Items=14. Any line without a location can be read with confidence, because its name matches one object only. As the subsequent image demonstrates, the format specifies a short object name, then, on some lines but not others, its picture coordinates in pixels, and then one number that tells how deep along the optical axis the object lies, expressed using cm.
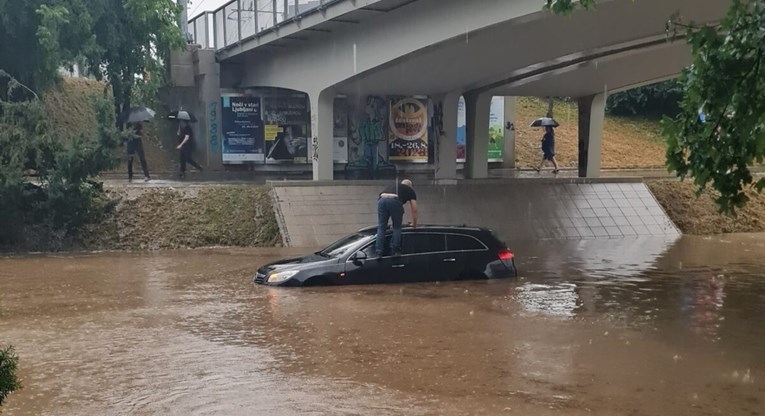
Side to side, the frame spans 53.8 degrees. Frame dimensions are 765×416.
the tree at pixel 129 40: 2262
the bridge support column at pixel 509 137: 3434
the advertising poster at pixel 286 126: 2823
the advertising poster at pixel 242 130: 2794
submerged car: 1210
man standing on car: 1247
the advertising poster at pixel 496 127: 3388
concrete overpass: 1656
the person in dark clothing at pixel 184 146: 2394
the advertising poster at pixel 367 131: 2941
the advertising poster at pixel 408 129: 2995
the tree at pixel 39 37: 1977
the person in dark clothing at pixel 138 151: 2253
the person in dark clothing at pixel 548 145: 3096
